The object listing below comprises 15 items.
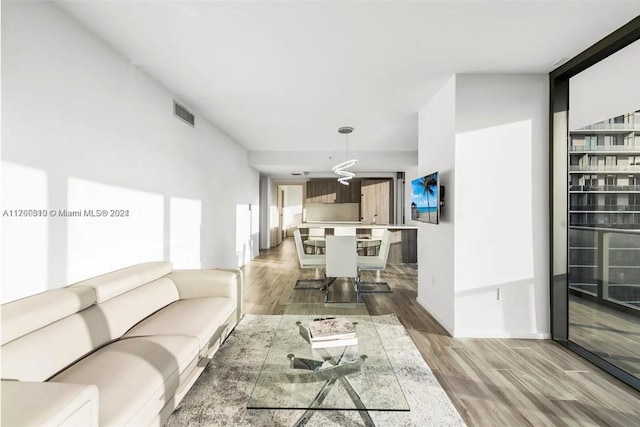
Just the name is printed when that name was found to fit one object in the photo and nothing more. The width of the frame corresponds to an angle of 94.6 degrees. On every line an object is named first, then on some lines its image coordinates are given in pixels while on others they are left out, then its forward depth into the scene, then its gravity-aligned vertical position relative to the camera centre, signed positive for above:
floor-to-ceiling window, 2.60 +0.12
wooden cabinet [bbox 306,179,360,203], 9.97 +0.80
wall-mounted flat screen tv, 3.27 +0.21
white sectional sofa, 1.14 -0.77
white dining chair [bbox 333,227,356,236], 7.10 -0.38
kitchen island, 7.10 -0.69
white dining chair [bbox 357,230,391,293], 4.78 -0.77
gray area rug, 1.84 -1.27
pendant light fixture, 5.18 +1.52
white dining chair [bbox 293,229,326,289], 4.81 -0.74
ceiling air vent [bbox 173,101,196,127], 3.63 +1.30
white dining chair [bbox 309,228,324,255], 7.50 -0.43
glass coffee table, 1.49 -0.93
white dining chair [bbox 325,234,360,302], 4.39 -0.62
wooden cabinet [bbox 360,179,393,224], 8.67 +0.43
